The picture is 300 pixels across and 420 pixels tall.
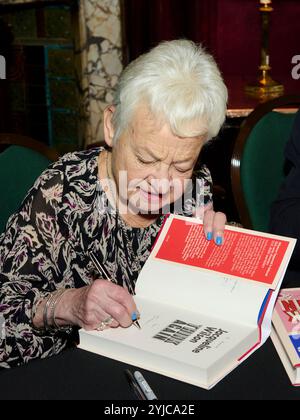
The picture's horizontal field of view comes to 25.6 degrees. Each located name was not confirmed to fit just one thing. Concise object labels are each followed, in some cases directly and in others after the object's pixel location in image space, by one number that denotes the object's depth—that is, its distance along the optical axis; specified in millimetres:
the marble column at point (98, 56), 4066
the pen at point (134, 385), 1288
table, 1287
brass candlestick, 3545
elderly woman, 1556
